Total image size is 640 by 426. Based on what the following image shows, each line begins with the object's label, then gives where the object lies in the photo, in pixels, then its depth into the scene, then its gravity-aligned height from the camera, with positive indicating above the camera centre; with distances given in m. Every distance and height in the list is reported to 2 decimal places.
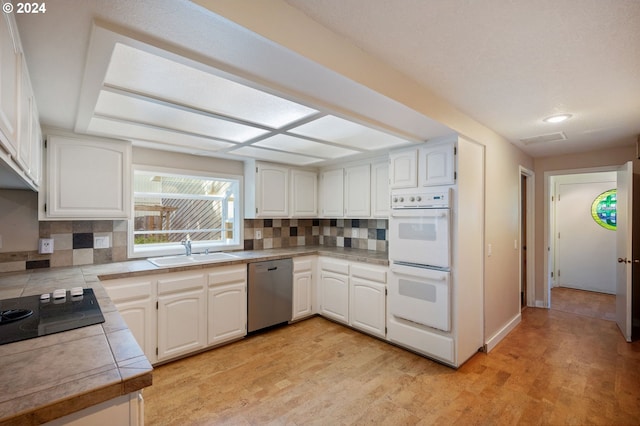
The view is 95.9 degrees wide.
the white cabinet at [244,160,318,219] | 3.58 +0.32
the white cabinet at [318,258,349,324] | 3.41 -0.91
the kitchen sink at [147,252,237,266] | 2.69 -0.45
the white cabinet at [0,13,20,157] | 0.91 +0.46
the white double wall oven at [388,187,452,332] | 2.52 -0.38
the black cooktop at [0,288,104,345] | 1.13 -0.46
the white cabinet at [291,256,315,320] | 3.53 -0.90
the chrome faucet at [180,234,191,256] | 3.13 -0.34
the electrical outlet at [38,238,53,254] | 2.39 -0.26
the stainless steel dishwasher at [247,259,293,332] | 3.11 -0.88
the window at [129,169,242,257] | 3.06 +0.03
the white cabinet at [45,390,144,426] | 0.79 -0.57
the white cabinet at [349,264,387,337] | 3.04 -0.91
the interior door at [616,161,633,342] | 3.03 -0.30
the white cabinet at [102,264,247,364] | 2.37 -0.85
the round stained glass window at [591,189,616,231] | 4.80 +0.12
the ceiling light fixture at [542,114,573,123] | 2.47 +0.86
